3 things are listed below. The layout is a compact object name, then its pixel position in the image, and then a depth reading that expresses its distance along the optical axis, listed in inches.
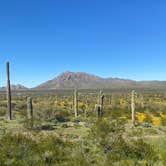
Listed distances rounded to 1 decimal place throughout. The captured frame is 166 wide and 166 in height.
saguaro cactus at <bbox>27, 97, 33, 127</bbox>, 610.1
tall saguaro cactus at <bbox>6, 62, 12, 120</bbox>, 625.0
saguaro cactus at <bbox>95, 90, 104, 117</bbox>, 618.7
